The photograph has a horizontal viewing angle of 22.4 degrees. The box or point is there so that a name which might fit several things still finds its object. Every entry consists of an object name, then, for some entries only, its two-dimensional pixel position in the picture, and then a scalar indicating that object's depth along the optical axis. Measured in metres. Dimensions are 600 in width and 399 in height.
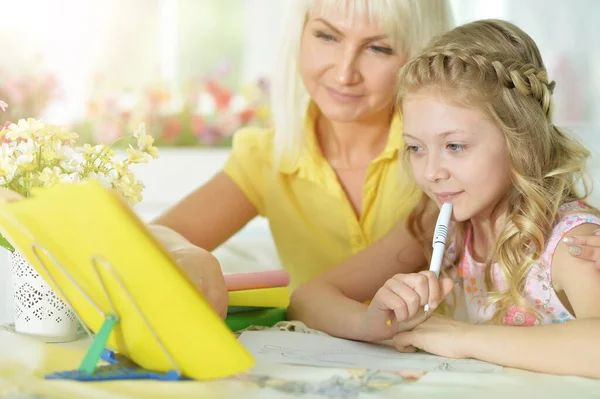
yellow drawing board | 1.56
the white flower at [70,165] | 1.85
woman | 2.22
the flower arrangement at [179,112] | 3.90
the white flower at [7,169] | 1.81
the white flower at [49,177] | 1.81
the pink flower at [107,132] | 3.87
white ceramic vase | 1.85
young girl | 1.93
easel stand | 1.65
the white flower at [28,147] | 1.83
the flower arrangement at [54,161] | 1.82
